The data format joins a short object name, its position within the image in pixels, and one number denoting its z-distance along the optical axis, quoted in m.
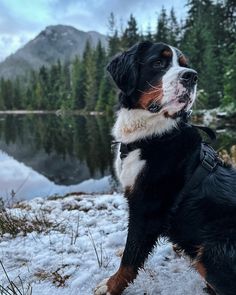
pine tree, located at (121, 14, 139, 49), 54.47
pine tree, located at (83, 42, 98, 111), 66.56
